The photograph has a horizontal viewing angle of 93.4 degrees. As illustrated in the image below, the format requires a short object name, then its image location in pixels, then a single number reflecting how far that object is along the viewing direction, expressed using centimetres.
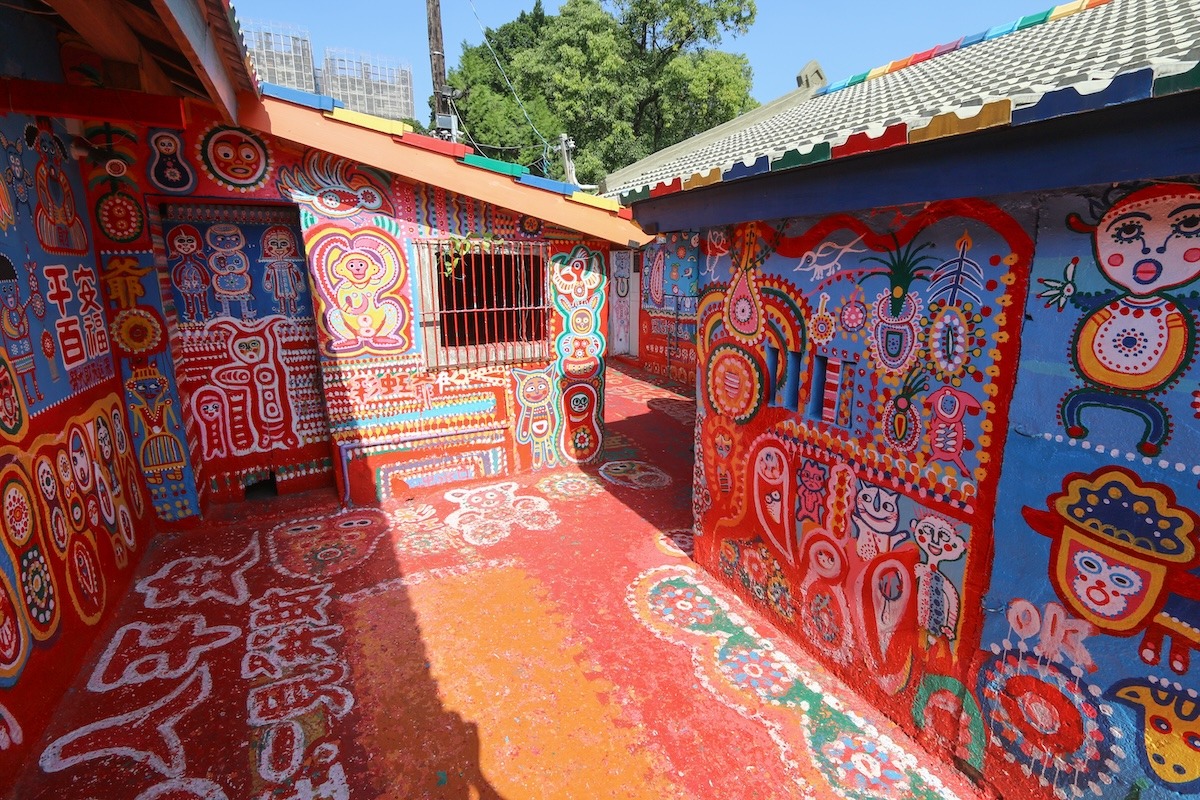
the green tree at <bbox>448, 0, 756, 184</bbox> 1672
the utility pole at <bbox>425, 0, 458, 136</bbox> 985
